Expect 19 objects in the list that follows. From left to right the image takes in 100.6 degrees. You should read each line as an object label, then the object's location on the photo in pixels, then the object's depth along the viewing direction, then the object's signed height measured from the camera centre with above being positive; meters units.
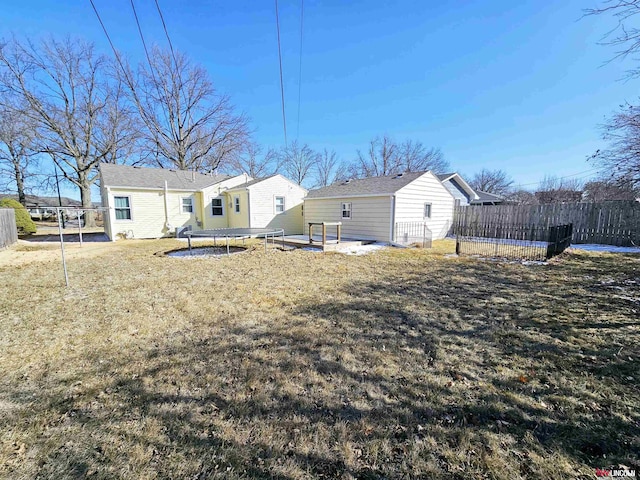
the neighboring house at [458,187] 18.77 +2.17
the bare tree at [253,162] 28.25 +6.91
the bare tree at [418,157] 37.00 +8.44
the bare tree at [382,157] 36.12 +8.26
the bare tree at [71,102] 18.52 +8.80
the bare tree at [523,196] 32.80 +2.78
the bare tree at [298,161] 37.00 +7.93
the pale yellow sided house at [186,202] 14.05 +0.94
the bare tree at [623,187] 10.54 +1.16
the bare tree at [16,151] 18.58 +5.34
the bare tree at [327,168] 39.33 +7.32
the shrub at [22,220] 17.27 -0.06
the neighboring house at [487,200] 24.02 +1.46
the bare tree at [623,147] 9.95 +2.63
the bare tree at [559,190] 26.50 +2.73
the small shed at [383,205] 12.01 +0.61
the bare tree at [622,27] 4.77 +3.51
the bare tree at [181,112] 23.27 +9.69
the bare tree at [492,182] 43.09 +5.77
